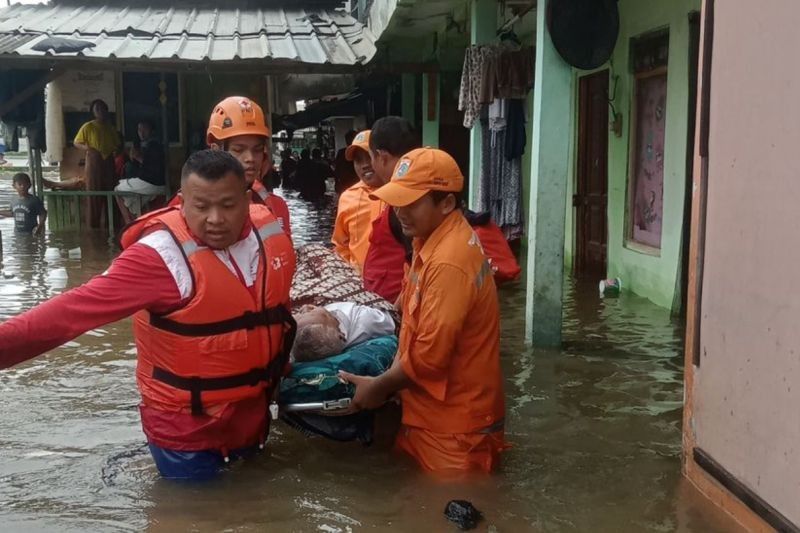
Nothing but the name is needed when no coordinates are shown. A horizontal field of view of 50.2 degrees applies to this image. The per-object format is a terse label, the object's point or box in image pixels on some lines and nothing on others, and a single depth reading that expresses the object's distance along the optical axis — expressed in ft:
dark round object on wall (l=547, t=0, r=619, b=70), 19.88
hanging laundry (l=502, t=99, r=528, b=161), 28.45
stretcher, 12.24
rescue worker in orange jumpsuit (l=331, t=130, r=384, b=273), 15.97
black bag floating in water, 11.16
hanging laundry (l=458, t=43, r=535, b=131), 27.40
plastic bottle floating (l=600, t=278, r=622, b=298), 27.84
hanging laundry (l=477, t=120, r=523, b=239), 29.60
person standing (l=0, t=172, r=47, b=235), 44.45
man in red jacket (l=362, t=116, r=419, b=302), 14.10
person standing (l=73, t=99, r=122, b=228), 45.29
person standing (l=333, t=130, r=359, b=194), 48.91
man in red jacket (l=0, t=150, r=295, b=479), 10.71
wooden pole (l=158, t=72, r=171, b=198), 44.32
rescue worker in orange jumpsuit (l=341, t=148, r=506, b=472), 11.23
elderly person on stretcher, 12.87
